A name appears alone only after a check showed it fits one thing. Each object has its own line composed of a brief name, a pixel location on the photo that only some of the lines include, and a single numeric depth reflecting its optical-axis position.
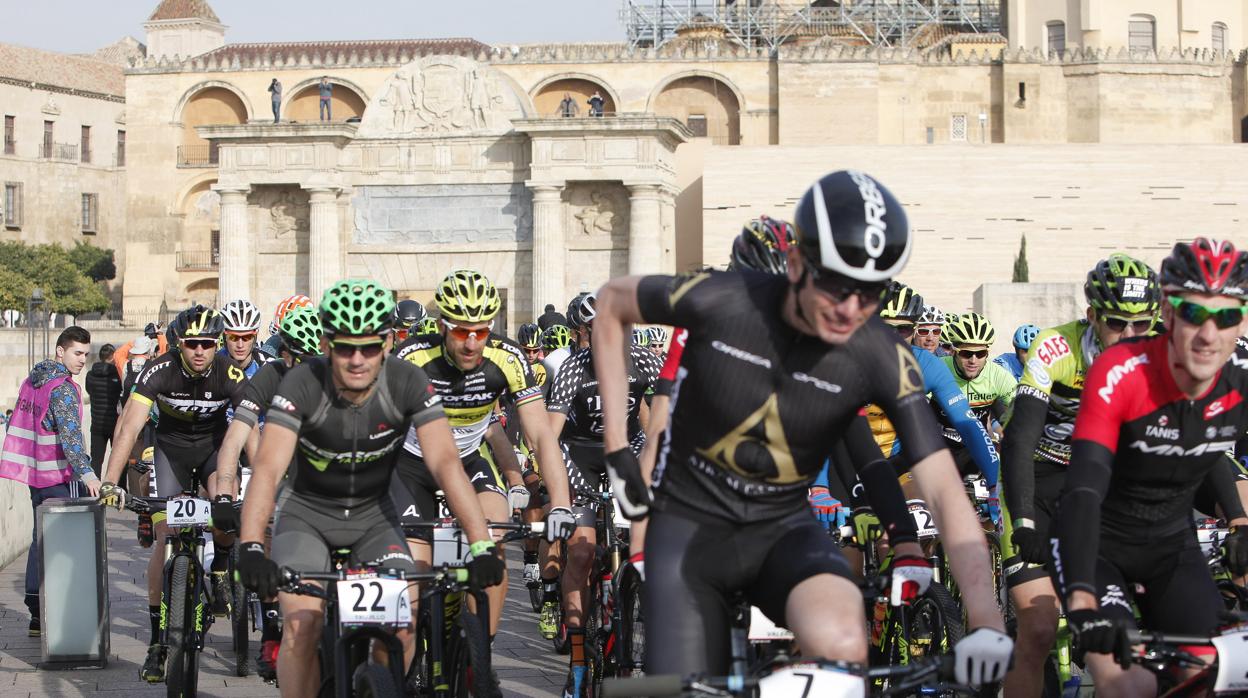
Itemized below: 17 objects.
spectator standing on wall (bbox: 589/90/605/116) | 52.84
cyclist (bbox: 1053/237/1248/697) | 5.46
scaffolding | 75.75
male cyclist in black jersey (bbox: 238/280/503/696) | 6.86
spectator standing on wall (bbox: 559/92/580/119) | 60.88
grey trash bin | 10.95
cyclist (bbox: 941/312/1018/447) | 11.70
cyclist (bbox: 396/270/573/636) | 8.88
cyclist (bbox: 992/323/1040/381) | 12.68
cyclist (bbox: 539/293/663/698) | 9.92
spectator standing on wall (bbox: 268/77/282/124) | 66.94
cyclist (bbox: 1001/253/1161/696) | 7.05
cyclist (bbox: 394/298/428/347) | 14.27
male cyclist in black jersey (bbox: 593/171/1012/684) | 4.92
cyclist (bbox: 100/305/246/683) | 10.47
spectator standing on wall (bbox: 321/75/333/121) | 63.39
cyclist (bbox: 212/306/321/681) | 8.54
